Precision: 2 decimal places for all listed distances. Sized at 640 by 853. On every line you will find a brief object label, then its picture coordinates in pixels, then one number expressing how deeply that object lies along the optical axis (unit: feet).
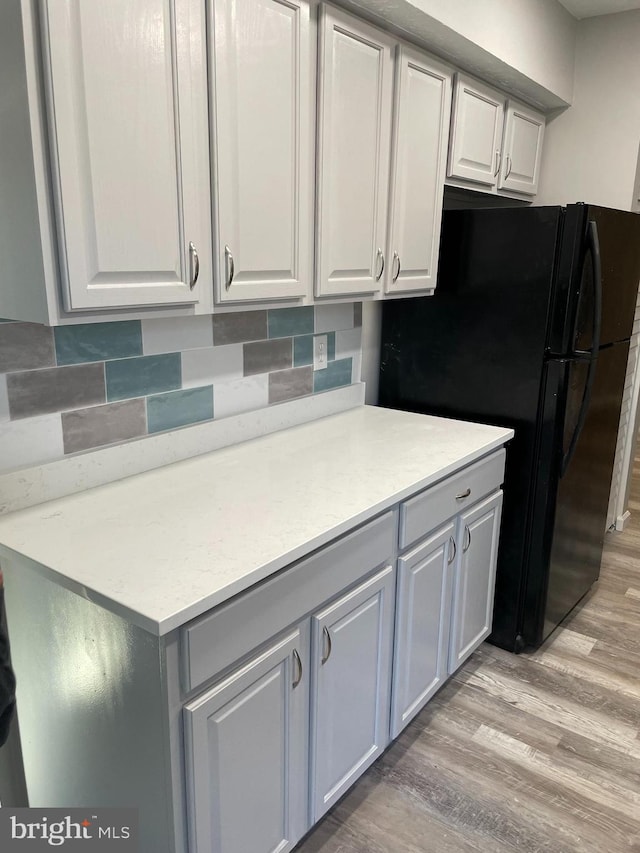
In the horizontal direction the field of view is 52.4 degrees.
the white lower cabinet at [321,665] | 3.98
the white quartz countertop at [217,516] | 3.85
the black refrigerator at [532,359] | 7.16
